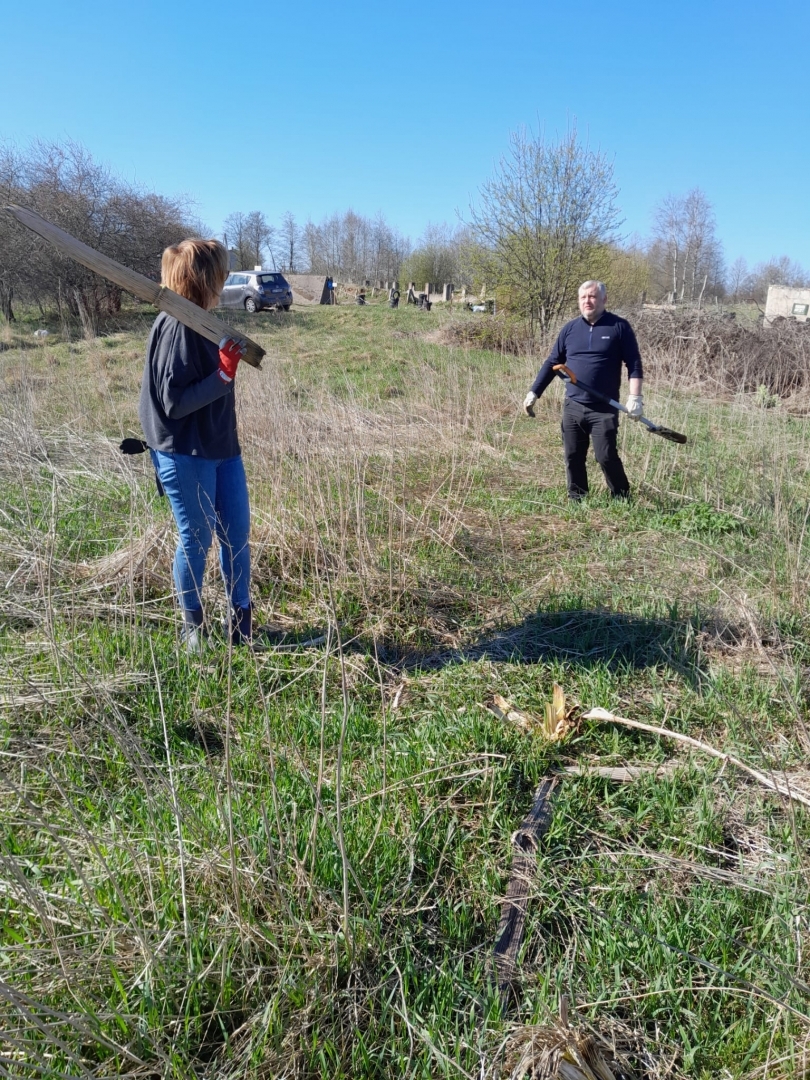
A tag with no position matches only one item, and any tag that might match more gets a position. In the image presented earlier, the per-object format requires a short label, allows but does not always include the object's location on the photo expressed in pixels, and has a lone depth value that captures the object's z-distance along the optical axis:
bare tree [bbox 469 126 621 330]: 17.11
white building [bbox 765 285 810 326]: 34.38
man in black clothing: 5.07
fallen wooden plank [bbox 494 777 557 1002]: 1.63
